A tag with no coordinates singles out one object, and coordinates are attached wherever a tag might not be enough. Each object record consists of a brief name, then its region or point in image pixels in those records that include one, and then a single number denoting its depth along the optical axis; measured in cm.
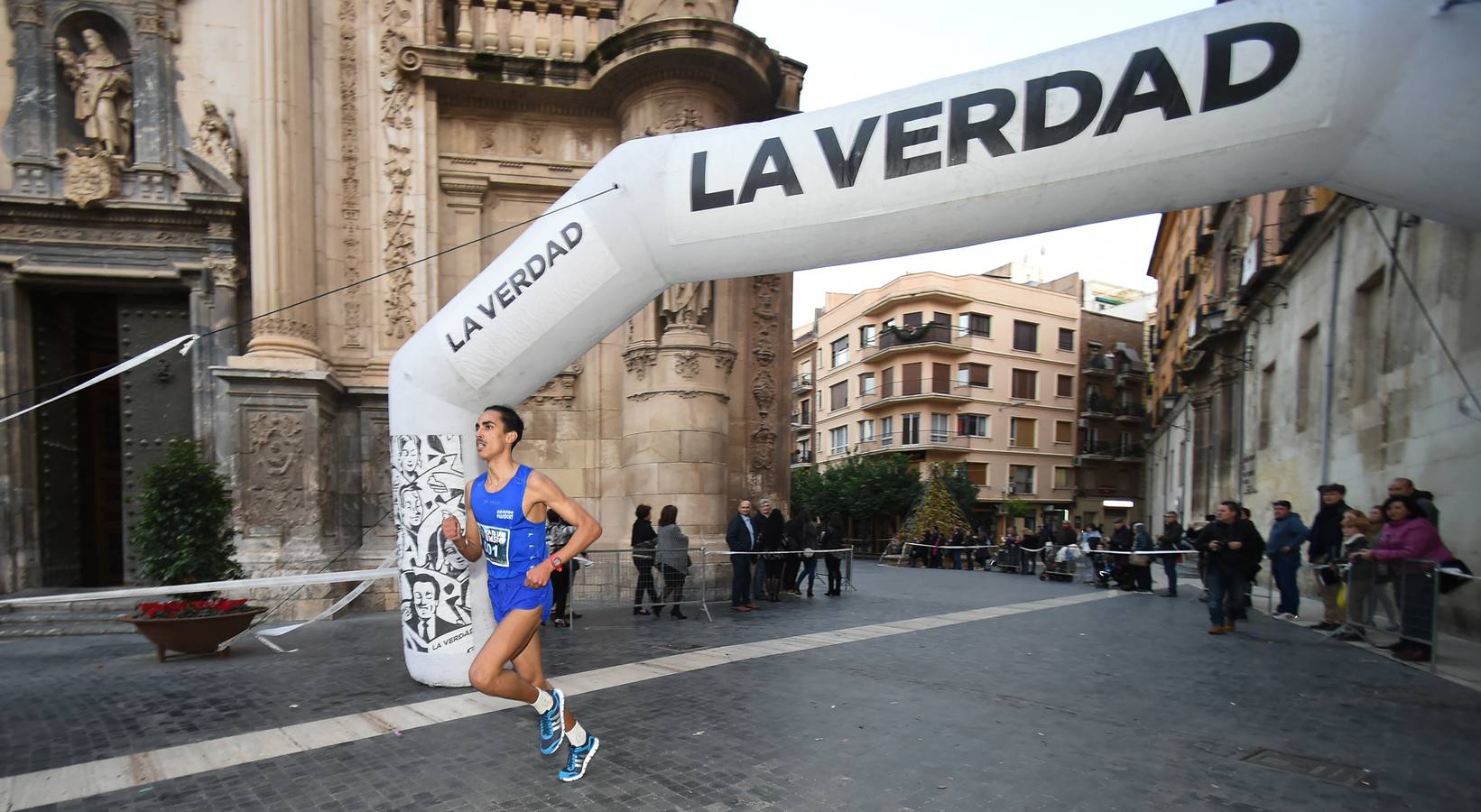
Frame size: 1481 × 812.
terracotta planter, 720
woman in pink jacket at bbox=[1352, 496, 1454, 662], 743
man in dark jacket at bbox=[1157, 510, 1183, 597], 1712
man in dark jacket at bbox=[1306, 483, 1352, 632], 962
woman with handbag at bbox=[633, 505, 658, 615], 1030
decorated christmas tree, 2677
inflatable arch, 355
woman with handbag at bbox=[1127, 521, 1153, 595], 1573
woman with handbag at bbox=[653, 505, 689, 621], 1016
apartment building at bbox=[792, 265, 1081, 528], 4828
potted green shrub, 834
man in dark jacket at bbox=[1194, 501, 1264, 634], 960
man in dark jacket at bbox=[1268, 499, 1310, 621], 1051
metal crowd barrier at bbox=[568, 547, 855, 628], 1087
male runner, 402
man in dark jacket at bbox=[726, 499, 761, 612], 1097
